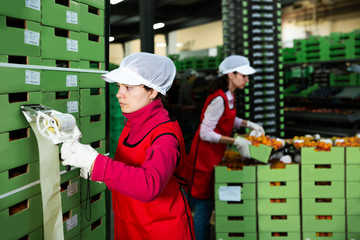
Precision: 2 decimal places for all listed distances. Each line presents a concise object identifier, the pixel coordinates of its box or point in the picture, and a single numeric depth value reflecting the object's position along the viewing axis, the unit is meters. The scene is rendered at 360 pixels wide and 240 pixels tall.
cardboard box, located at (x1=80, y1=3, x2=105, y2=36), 2.29
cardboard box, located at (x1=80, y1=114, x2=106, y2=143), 2.32
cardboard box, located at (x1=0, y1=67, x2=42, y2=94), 1.67
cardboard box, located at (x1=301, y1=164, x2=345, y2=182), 3.61
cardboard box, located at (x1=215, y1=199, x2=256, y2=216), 3.61
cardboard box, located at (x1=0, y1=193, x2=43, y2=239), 1.71
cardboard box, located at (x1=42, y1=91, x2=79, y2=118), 1.97
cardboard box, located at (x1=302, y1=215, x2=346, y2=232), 3.67
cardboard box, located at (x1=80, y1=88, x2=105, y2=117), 2.31
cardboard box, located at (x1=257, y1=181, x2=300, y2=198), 3.61
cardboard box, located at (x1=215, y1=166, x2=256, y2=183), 3.55
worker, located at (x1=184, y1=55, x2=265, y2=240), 3.60
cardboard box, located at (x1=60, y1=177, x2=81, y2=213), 2.16
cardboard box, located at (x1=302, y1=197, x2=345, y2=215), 3.66
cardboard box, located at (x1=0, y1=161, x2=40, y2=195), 1.69
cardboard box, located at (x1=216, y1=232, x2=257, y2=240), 3.67
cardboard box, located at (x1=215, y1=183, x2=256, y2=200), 3.59
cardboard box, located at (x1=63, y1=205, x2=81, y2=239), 2.17
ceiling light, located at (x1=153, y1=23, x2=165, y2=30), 16.82
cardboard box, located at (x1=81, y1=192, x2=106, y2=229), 2.35
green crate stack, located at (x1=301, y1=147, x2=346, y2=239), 3.61
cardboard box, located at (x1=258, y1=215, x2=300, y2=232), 3.65
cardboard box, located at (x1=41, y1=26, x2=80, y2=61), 1.95
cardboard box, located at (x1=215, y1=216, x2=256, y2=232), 3.64
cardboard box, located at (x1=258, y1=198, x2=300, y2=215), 3.63
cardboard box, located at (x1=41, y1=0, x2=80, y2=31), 1.95
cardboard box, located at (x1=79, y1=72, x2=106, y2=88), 2.31
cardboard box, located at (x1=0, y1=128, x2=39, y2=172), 1.67
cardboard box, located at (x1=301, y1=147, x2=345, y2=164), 3.60
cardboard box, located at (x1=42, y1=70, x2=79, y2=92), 1.96
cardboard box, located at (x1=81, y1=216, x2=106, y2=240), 2.40
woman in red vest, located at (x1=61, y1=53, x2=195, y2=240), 1.77
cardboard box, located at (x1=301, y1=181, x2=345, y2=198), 3.63
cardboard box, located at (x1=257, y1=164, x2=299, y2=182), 3.59
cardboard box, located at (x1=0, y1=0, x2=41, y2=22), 1.66
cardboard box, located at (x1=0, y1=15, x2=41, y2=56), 1.67
